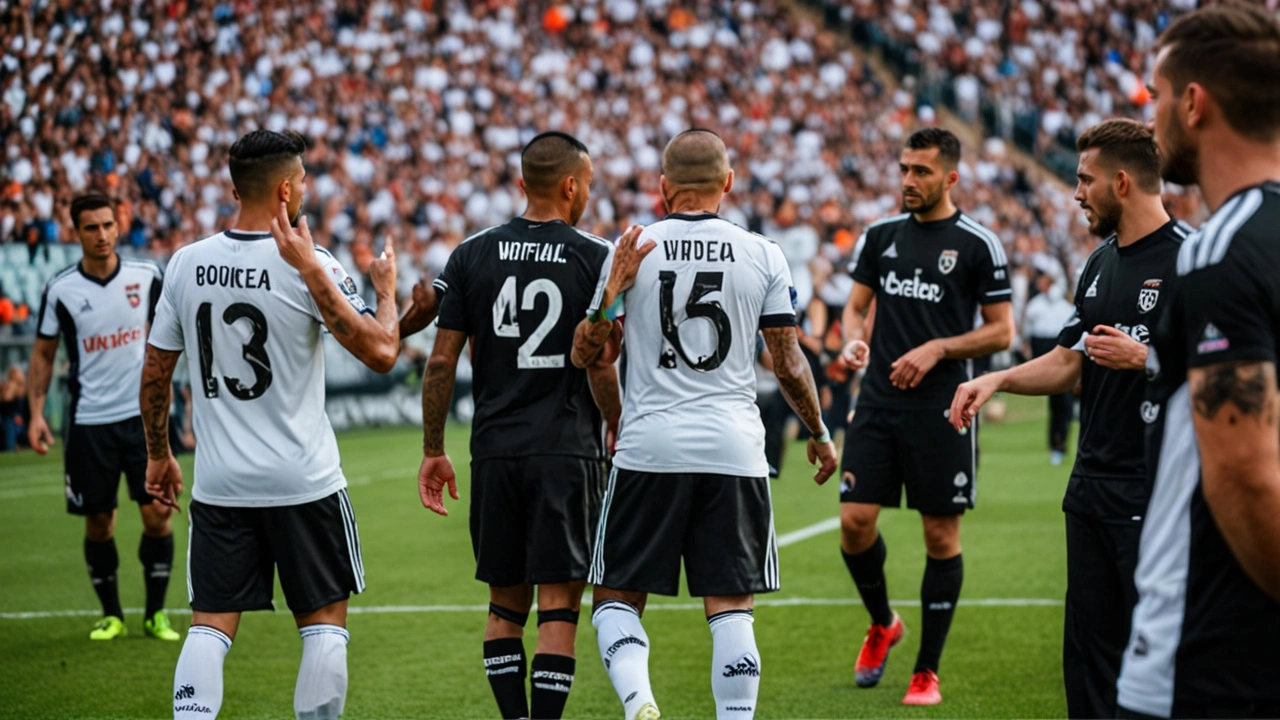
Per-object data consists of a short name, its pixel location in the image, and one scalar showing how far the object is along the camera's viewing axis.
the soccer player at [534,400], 10.66
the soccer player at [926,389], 13.77
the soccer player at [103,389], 16.56
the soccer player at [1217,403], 4.98
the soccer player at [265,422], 9.73
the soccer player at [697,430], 10.27
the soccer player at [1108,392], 9.42
